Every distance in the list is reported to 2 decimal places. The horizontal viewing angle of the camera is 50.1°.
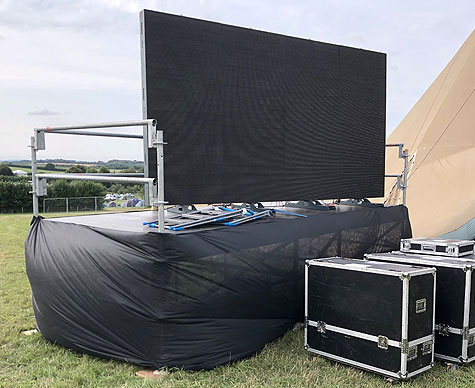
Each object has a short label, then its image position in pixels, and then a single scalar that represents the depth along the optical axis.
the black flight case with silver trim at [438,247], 4.31
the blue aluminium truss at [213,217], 3.91
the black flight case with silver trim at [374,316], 3.45
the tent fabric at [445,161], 9.16
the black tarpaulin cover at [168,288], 3.50
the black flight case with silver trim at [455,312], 3.74
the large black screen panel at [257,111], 3.95
